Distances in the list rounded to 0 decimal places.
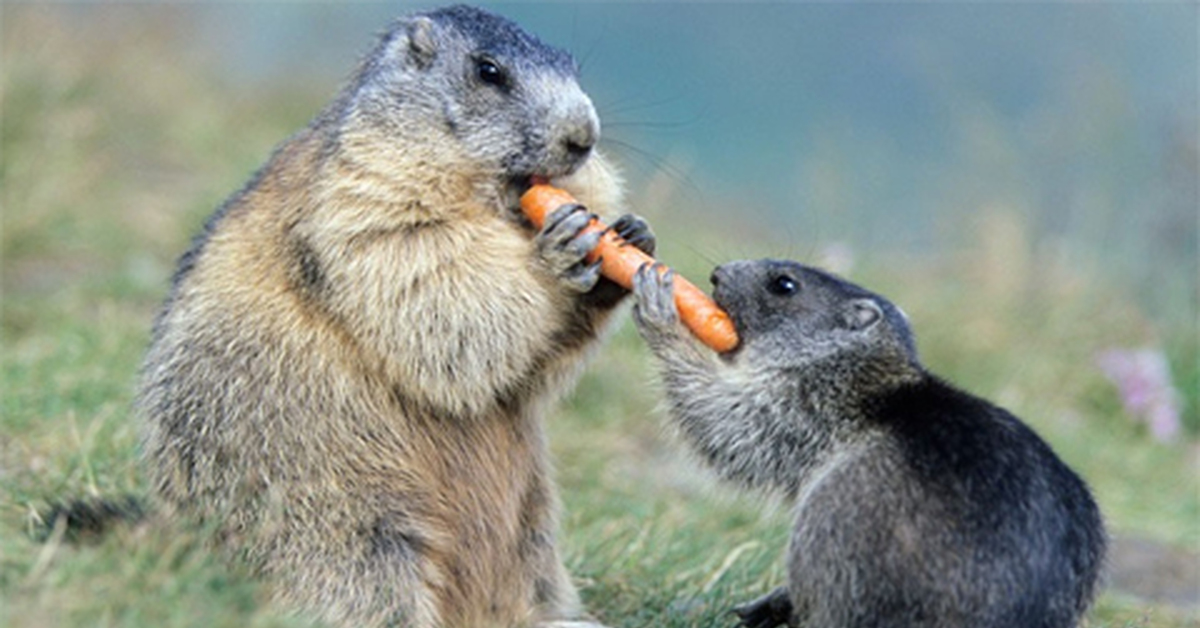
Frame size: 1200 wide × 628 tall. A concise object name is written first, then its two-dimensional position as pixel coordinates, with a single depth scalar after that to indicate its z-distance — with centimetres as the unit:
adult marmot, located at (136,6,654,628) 1039
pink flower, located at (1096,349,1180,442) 2187
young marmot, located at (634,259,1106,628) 923
